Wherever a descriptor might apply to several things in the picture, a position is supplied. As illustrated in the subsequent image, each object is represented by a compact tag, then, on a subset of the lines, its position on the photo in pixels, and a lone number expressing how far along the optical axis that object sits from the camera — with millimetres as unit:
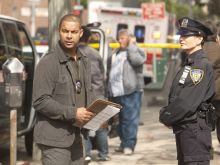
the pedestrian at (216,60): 12143
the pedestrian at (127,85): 17438
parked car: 14890
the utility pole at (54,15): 16354
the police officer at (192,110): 9616
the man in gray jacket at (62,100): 8997
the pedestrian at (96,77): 15488
